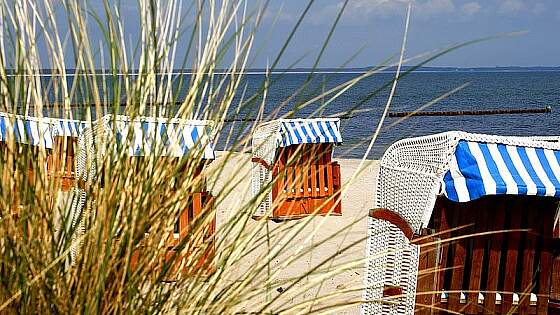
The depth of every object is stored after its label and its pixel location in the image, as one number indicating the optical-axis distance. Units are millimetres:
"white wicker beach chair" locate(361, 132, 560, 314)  5562
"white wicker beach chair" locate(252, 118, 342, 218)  13883
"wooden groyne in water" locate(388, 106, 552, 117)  79312
